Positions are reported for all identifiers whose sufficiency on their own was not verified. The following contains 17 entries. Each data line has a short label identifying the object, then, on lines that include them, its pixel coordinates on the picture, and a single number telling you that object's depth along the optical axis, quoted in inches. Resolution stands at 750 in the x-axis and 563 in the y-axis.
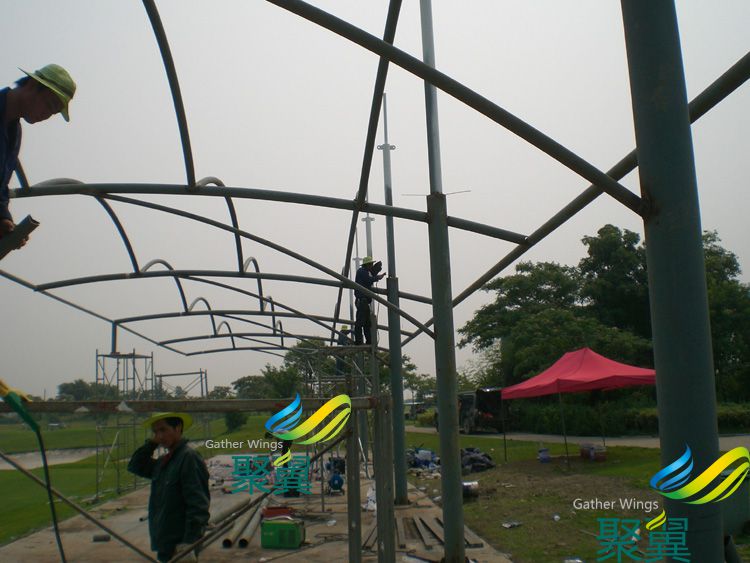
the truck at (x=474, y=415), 1206.6
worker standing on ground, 182.4
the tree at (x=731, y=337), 1286.9
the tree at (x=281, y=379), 1251.8
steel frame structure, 98.8
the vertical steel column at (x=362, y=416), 570.6
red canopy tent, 649.0
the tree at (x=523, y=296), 1731.1
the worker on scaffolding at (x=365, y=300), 451.4
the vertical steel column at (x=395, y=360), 441.1
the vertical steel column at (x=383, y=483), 209.2
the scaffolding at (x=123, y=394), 674.2
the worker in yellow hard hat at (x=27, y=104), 105.5
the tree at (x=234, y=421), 1289.4
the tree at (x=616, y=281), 1574.8
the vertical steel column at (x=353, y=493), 176.4
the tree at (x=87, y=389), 693.9
